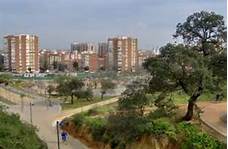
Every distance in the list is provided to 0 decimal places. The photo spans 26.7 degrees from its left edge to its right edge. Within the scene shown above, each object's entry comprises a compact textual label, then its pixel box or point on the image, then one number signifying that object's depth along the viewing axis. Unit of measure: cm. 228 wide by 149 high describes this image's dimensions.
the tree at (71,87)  4403
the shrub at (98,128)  2259
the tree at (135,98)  1886
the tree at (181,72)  1698
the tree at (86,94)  4424
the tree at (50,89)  5278
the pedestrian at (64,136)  2390
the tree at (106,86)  5004
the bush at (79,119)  2708
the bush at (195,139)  1625
